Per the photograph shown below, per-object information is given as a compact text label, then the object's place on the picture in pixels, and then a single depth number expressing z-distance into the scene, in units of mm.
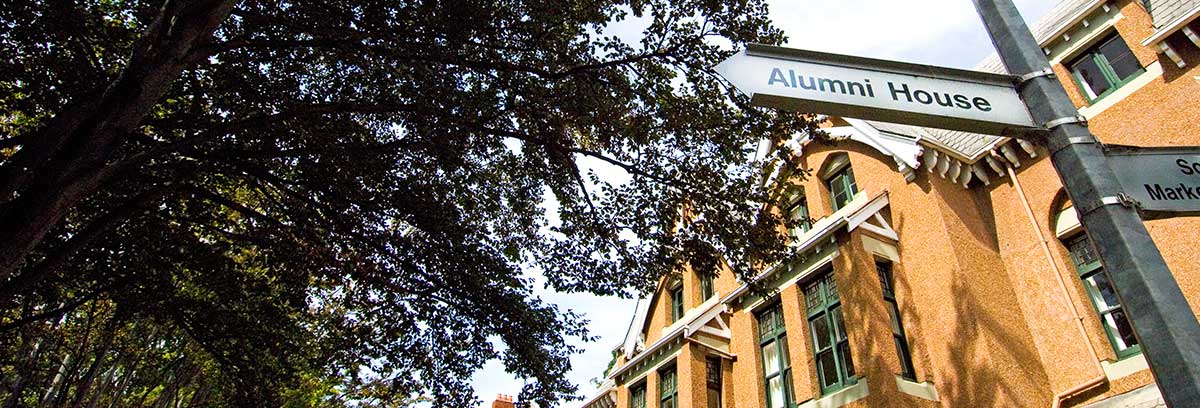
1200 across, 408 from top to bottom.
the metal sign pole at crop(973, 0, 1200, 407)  2141
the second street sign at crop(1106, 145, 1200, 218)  2605
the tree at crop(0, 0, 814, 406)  7121
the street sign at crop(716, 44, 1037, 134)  2988
